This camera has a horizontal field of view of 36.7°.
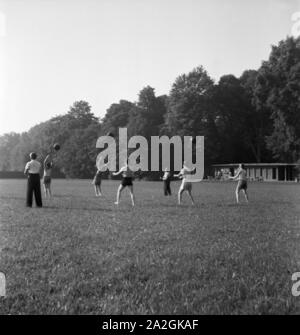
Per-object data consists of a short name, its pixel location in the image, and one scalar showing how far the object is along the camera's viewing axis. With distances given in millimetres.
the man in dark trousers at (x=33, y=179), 16594
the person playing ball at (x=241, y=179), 20281
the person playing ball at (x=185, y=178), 18391
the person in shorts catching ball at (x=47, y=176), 23356
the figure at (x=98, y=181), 24634
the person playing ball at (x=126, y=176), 17906
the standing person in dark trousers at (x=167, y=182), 24242
